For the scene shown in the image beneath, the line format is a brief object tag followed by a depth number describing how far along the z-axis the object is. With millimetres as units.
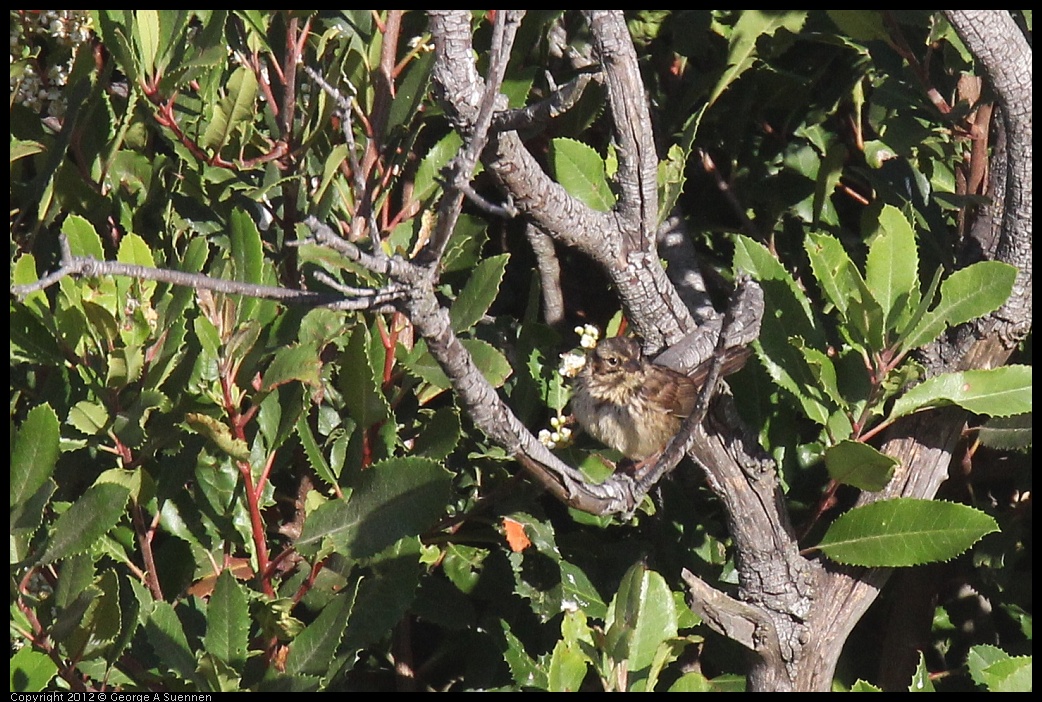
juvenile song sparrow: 6594
